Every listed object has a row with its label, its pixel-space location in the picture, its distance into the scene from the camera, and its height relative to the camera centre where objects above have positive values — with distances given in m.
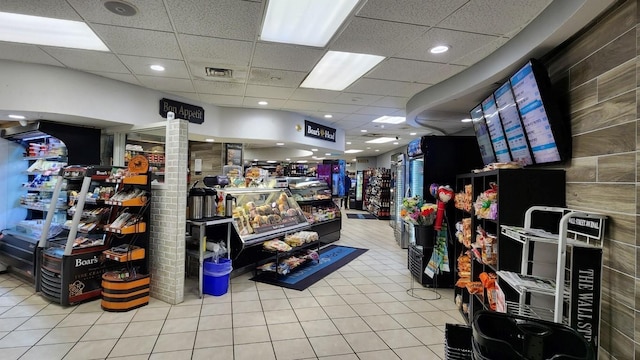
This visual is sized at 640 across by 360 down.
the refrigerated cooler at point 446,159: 4.90 +0.36
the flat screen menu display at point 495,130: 3.40 +0.60
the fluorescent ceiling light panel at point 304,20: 2.72 +1.55
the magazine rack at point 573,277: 1.88 -0.62
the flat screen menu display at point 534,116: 2.56 +0.60
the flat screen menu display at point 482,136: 3.85 +0.60
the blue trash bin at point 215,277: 4.16 -1.41
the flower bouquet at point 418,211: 4.49 -0.48
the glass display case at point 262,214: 4.68 -0.66
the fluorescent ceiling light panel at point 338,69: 3.86 +1.55
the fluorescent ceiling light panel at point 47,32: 3.07 +1.51
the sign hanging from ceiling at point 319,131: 7.50 +1.23
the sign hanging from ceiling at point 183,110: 5.41 +1.21
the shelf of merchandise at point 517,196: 2.61 -0.12
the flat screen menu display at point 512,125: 2.98 +0.59
